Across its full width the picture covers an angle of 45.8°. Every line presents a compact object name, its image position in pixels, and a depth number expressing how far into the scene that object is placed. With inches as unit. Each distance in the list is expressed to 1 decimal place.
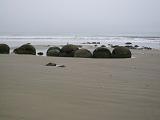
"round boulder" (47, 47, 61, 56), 414.7
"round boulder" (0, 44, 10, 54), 443.4
